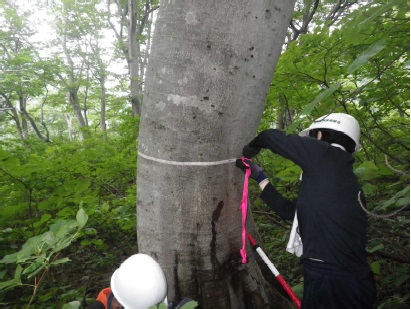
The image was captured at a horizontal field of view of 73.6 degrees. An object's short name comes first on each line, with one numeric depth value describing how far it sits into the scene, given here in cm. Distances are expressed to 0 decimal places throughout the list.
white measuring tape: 144
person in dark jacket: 166
